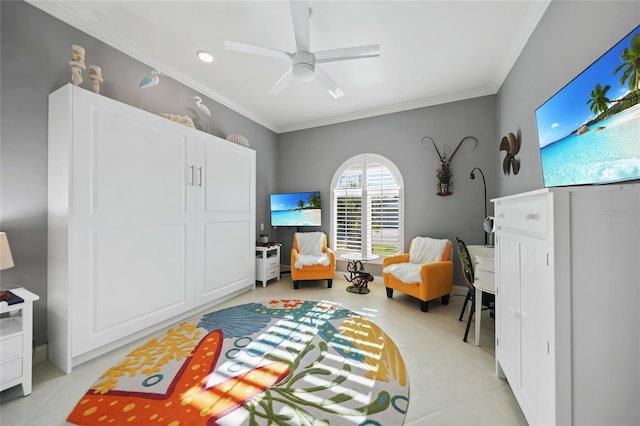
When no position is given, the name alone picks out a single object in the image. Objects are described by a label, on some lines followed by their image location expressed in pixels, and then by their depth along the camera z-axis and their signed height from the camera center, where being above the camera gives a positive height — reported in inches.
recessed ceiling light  101.4 +69.2
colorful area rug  54.8 -45.6
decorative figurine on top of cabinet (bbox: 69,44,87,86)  74.1 +47.9
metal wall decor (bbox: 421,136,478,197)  135.9 +25.3
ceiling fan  75.0 +53.3
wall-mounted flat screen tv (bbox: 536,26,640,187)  41.8 +18.9
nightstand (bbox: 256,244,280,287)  148.5 -30.8
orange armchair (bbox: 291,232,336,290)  144.6 -33.4
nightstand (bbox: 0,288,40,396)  57.1 -32.1
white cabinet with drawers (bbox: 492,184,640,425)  33.1 -13.3
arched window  153.6 +5.7
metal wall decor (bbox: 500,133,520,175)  98.5 +26.3
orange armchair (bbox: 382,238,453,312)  110.4 -33.5
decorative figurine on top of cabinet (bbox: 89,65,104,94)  78.7 +46.9
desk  75.7 -21.2
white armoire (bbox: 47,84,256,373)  70.8 -2.6
